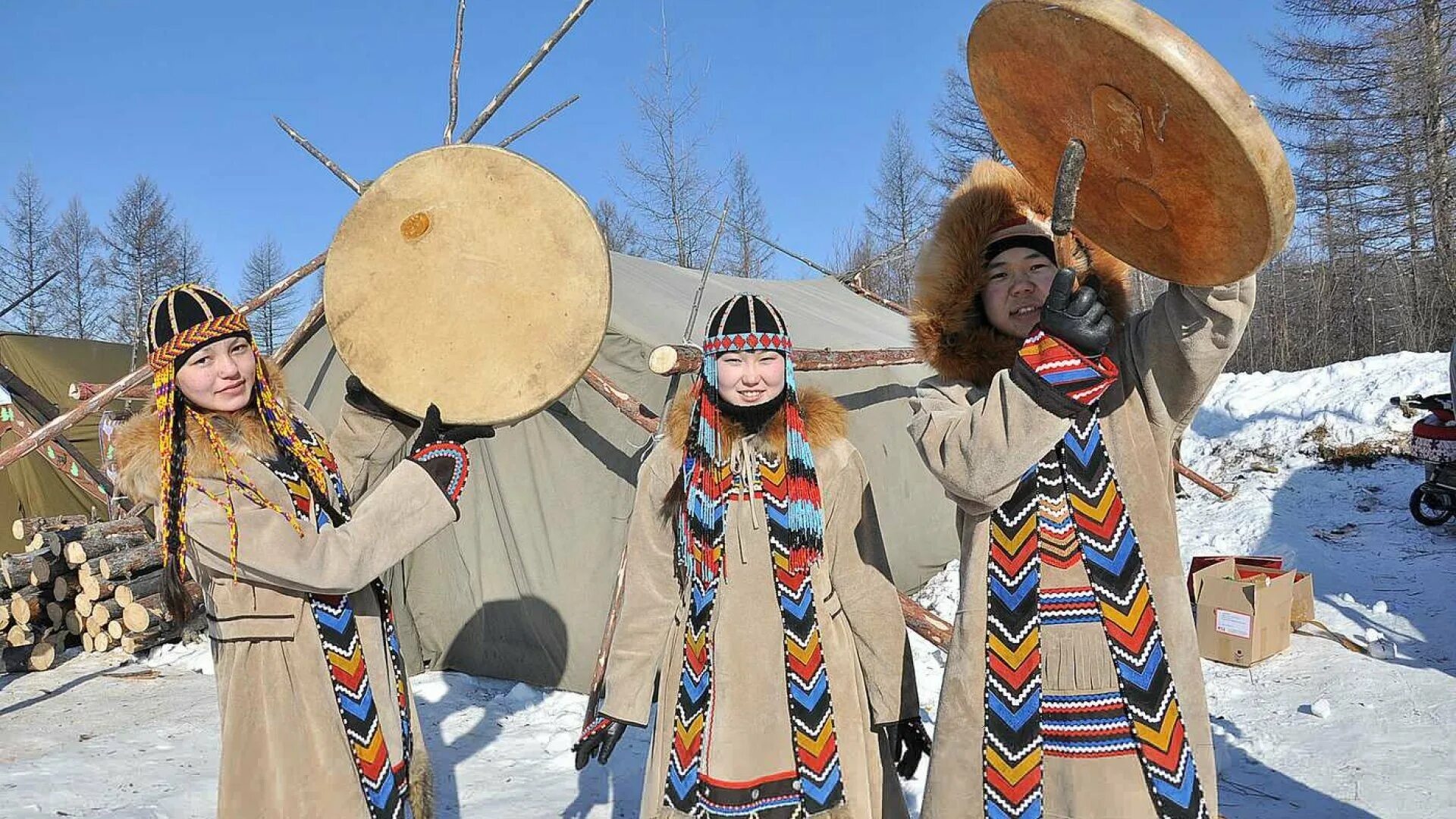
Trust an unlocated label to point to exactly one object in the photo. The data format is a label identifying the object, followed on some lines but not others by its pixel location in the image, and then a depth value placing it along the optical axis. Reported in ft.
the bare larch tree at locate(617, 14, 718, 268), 52.90
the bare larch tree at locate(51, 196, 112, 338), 94.73
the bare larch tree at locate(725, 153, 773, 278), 67.87
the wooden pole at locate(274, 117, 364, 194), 17.29
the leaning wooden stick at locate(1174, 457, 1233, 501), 26.12
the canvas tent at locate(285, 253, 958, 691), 16.37
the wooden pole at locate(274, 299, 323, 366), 17.28
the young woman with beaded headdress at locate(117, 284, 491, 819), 6.19
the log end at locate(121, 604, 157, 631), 20.17
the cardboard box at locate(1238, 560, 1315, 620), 18.83
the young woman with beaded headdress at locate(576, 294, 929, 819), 7.14
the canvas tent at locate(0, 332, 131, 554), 29.58
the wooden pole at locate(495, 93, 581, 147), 16.39
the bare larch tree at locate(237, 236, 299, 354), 109.60
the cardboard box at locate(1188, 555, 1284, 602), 19.74
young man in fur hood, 4.97
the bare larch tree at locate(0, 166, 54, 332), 89.56
